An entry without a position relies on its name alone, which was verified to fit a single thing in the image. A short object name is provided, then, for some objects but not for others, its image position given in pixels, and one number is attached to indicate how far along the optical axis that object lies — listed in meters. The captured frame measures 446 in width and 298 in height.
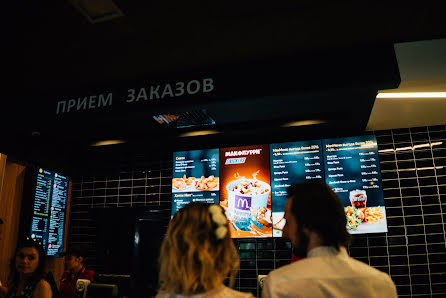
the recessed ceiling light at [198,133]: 4.43
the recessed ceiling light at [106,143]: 4.72
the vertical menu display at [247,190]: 4.37
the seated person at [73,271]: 4.16
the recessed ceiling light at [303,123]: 4.14
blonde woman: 1.29
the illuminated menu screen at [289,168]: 4.35
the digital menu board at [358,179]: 4.13
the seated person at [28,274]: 2.67
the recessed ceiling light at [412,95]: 3.79
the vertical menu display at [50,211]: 4.47
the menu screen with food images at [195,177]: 4.64
